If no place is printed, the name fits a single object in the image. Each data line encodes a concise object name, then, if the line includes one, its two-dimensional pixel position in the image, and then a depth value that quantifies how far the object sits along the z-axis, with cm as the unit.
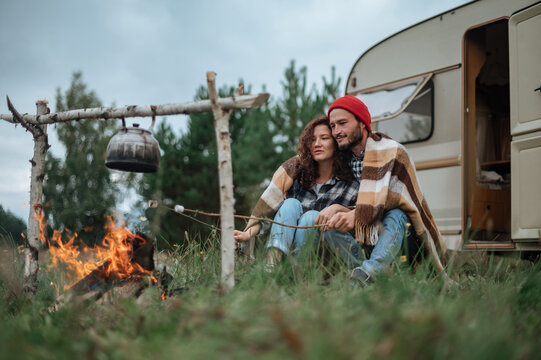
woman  281
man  258
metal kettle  225
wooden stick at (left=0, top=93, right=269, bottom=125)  196
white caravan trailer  324
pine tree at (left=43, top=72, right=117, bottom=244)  1494
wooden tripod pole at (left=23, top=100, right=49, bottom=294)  256
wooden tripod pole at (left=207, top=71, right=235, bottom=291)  195
